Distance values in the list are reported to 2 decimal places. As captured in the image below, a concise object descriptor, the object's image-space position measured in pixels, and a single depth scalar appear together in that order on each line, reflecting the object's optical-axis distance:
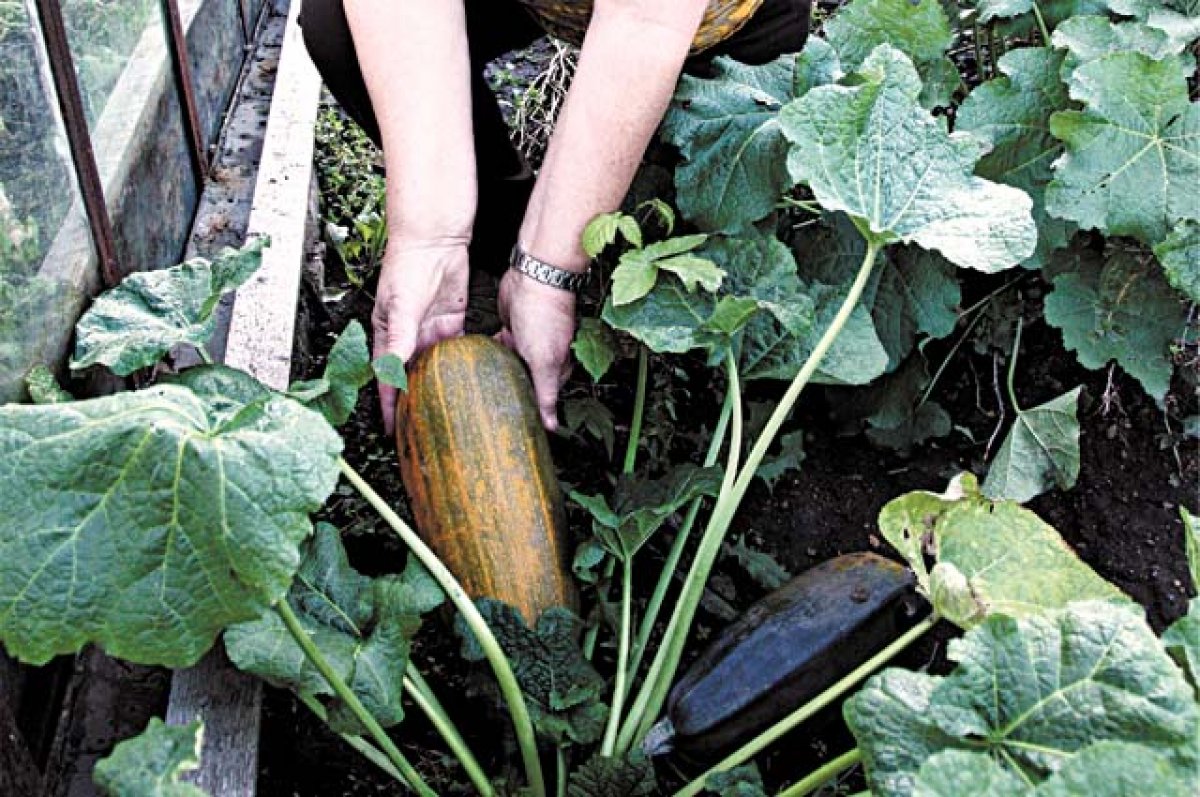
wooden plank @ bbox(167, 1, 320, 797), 1.71
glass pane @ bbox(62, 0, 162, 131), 2.06
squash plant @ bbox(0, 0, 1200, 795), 1.27
